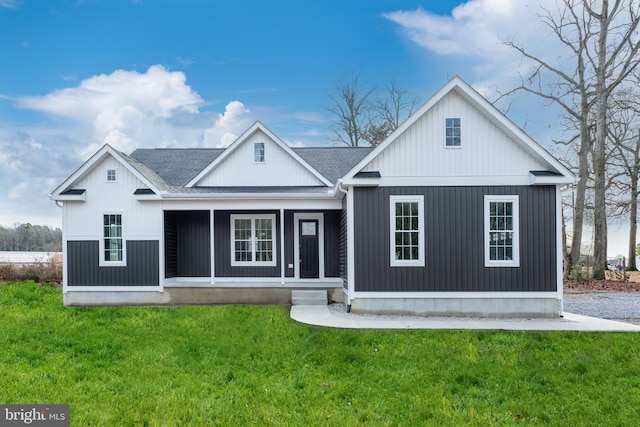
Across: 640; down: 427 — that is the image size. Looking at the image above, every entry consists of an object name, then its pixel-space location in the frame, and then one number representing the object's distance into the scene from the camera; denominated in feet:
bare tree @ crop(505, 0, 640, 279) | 67.05
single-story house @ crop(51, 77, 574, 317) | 37.19
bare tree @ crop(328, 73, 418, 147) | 94.84
